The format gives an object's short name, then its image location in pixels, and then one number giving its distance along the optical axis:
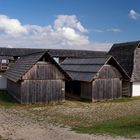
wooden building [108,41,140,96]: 23.60
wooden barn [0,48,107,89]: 27.71
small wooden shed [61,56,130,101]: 21.09
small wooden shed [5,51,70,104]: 18.76
